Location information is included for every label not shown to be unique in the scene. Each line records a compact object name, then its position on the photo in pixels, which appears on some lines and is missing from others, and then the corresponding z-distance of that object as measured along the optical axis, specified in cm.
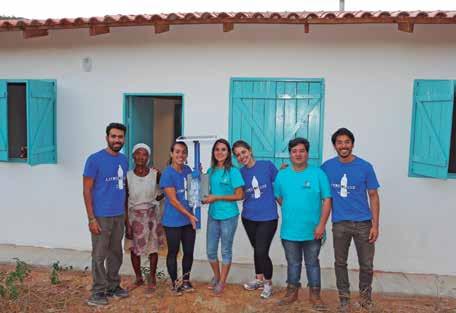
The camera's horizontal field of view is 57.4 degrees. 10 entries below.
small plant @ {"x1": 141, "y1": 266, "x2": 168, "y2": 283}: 436
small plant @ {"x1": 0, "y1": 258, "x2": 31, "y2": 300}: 386
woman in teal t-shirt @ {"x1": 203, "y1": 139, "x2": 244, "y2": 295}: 382
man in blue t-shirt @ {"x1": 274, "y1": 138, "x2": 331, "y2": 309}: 357
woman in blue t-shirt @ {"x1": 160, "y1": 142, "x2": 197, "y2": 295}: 382
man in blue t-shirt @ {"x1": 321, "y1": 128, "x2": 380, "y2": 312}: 348
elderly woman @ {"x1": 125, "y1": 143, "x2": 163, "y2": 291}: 394
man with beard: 368
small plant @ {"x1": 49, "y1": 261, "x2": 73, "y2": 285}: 439
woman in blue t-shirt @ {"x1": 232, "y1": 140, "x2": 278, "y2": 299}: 386
